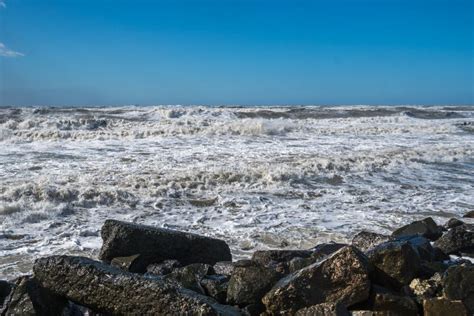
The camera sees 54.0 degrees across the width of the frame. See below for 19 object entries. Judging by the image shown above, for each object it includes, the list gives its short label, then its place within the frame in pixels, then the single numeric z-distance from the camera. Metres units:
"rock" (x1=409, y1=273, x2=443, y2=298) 3.65
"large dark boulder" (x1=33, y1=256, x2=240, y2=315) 3.19
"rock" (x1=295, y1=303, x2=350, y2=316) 3.08
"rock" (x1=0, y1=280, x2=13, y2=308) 3.98
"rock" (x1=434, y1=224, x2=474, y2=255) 5.31
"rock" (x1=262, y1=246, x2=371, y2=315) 3.42
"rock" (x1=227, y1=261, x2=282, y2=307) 3.65
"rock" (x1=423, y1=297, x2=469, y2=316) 3.25
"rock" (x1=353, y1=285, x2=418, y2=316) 3.32
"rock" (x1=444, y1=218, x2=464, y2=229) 6.75
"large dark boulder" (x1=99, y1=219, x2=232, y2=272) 4.66
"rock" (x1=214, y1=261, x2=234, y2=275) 4.38
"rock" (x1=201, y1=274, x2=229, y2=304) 3.85
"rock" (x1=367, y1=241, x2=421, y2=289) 3.70
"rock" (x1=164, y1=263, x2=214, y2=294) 3.88
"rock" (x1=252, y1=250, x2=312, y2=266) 4.75
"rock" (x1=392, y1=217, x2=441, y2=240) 6.08
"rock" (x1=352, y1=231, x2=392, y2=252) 4.93
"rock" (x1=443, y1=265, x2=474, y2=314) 3.50
